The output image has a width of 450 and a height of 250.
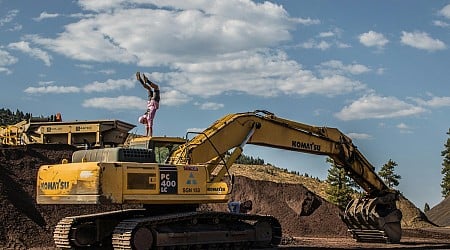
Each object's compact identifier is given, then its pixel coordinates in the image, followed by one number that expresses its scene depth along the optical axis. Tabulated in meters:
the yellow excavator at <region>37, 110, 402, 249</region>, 15.44
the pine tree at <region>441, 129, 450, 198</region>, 68.62
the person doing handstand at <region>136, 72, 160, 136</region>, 17.48
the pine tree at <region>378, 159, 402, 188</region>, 55.31
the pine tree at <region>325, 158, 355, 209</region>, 45.84
